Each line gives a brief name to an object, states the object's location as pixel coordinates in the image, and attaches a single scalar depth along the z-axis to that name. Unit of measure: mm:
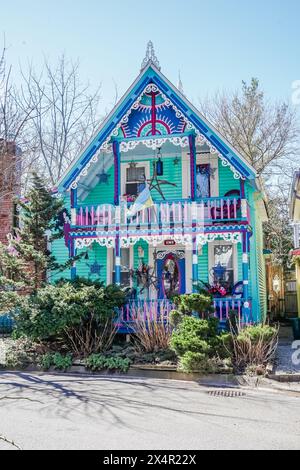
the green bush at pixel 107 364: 11359
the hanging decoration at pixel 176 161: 16906
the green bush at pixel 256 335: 11062
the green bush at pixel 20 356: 11938
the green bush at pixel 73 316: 11984
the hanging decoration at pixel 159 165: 16922
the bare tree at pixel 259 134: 27938
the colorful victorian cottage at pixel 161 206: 14211
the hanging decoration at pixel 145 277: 16422
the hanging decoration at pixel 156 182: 16766
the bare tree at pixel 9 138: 13809
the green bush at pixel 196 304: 11695
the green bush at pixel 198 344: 10532
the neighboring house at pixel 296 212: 17156
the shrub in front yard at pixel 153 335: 12273
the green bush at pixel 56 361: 11570
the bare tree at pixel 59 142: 26203
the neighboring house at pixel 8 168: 13547
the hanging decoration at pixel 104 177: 17484
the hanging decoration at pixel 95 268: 16906
